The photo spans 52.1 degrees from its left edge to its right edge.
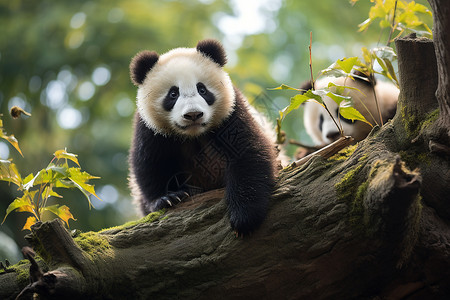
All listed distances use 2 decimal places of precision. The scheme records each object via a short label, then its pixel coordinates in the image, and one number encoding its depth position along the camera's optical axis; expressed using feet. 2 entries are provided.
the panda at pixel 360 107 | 21.27
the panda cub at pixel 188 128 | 15.42
